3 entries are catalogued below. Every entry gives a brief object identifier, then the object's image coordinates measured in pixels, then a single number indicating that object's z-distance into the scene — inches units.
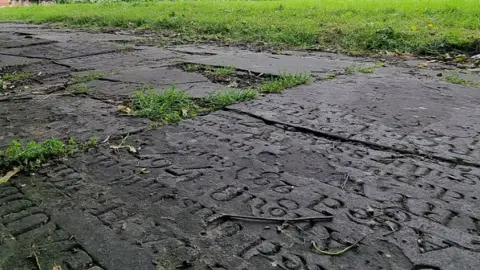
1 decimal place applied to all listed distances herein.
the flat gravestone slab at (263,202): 51.3
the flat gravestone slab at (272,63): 153.9
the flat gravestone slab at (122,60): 168.7
